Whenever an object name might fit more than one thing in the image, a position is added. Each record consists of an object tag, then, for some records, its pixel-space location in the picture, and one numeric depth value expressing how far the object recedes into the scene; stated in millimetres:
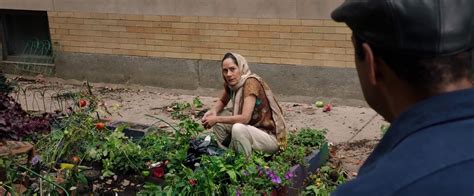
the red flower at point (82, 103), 5445
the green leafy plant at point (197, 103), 6508
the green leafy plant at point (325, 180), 4775
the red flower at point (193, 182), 4289
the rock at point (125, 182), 5012
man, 1263
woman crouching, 5004
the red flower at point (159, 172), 4884
